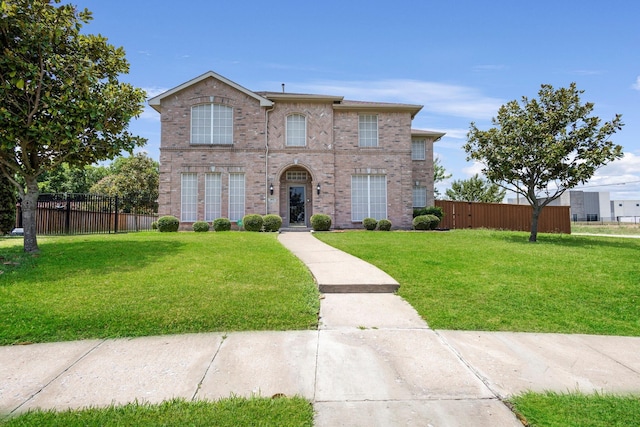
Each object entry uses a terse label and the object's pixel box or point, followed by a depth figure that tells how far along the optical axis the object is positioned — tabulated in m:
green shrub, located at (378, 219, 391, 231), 19.14
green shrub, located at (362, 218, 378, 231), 19.20
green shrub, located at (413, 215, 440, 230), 19.50
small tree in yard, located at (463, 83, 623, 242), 13.48
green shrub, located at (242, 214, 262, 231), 17.56
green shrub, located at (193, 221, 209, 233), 17.69
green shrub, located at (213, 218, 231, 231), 17.62
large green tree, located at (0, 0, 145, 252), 8.50
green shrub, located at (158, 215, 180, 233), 17.30
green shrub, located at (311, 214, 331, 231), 18.09
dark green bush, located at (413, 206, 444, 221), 20.75
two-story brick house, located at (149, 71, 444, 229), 19.00
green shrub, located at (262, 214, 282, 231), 17.72
